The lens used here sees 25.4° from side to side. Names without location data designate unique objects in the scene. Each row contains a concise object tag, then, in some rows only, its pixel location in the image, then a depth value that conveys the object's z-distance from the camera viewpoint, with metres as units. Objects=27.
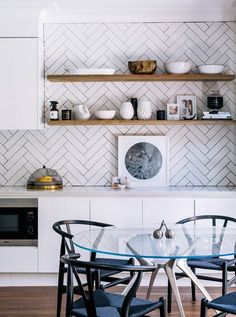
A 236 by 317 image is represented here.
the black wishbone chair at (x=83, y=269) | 3.54
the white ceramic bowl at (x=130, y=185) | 5.05
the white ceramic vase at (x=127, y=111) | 5.09
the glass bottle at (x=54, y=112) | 5.14
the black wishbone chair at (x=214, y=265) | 3.46
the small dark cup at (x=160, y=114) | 5.16
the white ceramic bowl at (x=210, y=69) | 5.07
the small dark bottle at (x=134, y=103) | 5.21
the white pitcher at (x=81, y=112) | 5.14
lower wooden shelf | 5.04
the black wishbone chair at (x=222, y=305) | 2.81
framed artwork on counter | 5.27
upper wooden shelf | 5.04
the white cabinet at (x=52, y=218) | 4.78
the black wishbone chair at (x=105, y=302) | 2.64
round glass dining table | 2.98
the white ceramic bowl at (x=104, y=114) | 5.09
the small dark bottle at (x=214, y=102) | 5.17
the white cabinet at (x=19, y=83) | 4.97
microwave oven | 4.81
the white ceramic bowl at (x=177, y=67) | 5.05
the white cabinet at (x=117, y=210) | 4.78
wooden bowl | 5.05
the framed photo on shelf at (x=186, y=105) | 5.29
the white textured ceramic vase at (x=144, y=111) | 5.14
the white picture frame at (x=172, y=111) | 5.24
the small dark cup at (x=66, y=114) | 5.16
